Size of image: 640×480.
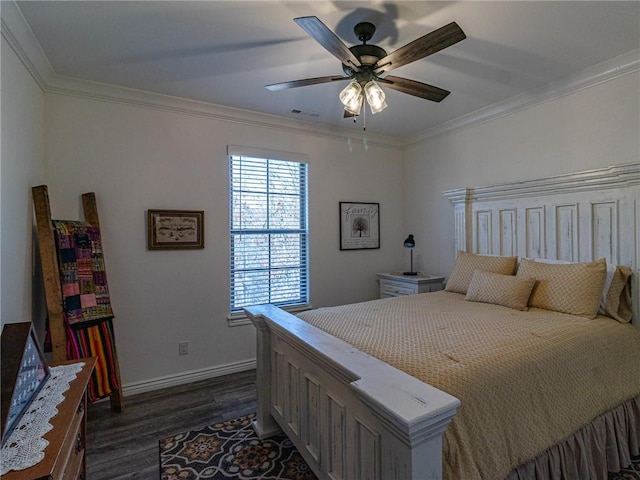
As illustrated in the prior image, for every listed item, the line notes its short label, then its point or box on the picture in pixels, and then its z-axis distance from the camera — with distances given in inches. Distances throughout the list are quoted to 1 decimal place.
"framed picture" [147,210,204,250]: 115.4
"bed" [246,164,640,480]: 47.0
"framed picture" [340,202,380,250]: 156.1
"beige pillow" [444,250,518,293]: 112.5
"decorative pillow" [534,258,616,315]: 90.8
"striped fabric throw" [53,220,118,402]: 93.7
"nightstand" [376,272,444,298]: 142.7
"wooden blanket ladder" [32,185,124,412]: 90.0
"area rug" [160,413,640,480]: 73.9
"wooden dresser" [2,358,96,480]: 33.5
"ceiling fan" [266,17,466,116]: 61.9
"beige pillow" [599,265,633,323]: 89.7
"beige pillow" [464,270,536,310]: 95.0
